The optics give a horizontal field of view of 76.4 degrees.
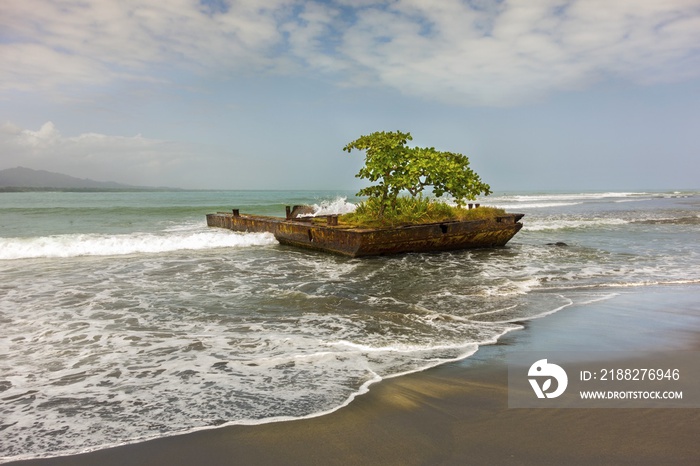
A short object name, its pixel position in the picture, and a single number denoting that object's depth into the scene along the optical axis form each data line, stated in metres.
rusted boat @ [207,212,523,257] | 10.79
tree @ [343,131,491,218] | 11.45
